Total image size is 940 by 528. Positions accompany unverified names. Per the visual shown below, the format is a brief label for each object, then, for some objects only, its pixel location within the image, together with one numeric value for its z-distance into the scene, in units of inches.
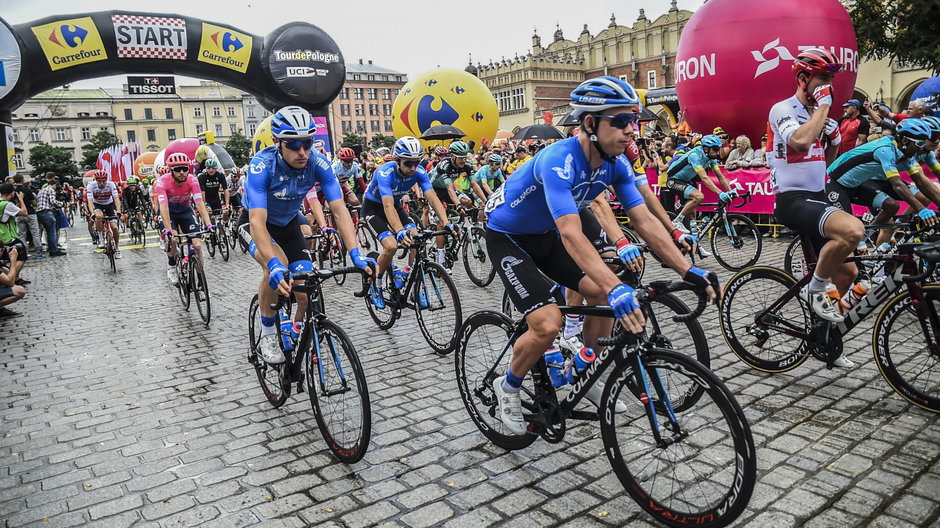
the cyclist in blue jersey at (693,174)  383.6
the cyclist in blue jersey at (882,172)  221.8
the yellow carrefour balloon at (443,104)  955.3
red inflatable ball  548.4
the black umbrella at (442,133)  869.2
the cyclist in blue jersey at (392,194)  293.6
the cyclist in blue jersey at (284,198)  183.3
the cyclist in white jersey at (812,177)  174.7
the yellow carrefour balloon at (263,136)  1062.2
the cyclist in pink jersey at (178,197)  356.5
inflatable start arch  671.1
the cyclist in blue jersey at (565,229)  128.7
